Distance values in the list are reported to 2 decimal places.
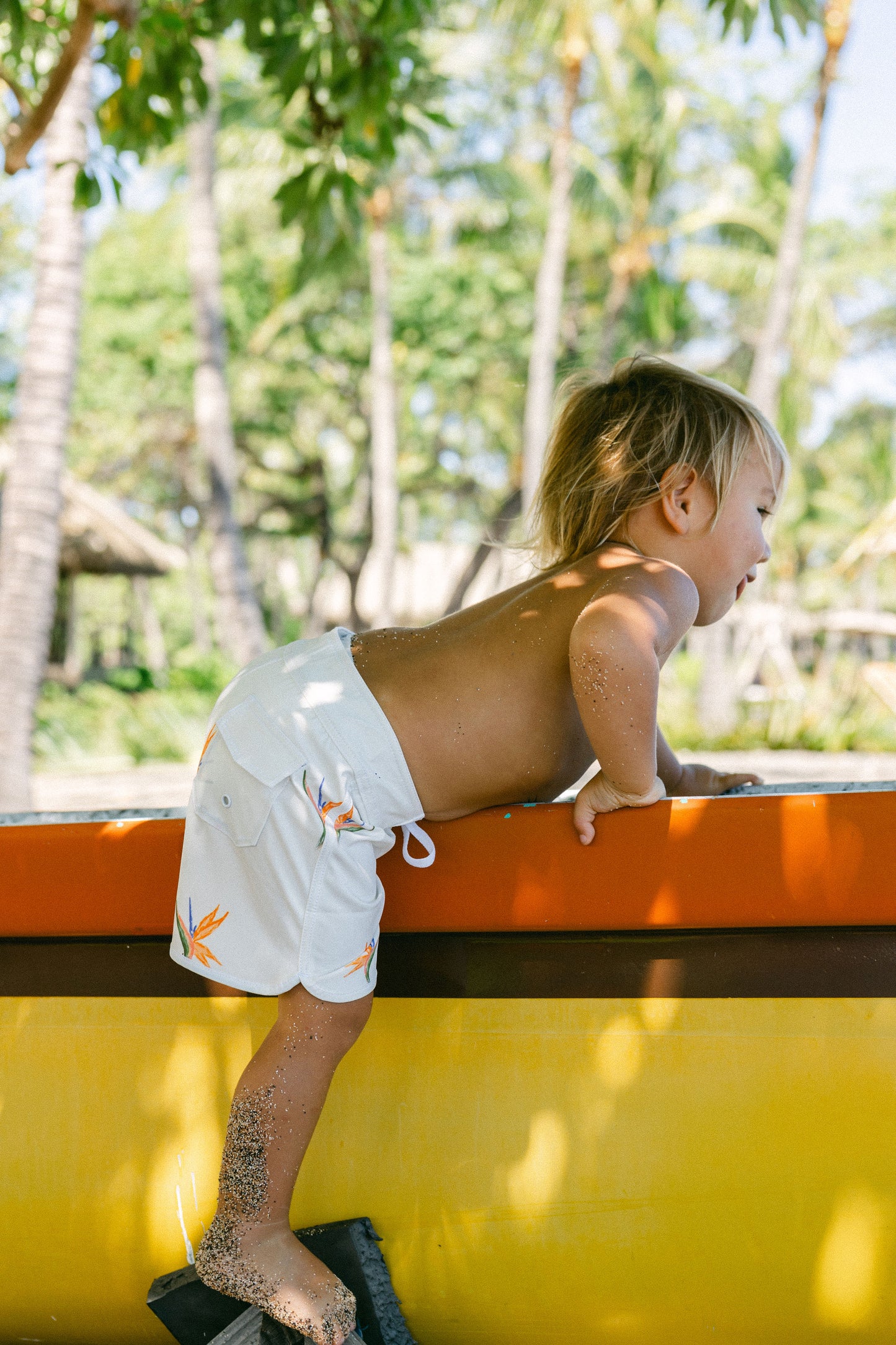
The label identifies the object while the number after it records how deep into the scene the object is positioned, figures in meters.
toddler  1.36
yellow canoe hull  1.29
